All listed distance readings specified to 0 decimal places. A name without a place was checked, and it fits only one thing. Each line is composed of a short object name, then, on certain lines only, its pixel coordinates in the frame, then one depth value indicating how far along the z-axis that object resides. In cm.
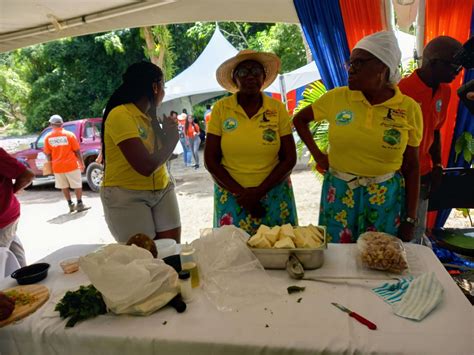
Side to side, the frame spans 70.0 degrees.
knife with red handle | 100
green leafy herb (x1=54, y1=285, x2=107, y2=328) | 113
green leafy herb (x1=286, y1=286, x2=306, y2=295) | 119
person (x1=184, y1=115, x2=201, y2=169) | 913
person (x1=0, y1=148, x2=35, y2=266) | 214
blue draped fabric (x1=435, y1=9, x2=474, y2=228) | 275
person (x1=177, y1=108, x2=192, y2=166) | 929
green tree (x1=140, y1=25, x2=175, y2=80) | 1054
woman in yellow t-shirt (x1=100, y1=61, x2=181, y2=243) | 187
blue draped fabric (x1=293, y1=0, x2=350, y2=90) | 290
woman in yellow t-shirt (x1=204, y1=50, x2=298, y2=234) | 189
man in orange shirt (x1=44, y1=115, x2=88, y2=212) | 586
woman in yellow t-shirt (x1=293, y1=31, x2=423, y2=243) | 164
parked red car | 736
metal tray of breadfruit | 132
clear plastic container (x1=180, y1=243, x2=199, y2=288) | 128
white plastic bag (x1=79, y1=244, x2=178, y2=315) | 112
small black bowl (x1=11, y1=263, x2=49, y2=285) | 140
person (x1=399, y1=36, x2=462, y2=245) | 198
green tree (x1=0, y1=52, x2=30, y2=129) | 1597
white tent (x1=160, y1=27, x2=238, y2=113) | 1008
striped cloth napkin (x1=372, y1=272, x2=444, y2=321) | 105
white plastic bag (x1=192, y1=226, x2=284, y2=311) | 117
